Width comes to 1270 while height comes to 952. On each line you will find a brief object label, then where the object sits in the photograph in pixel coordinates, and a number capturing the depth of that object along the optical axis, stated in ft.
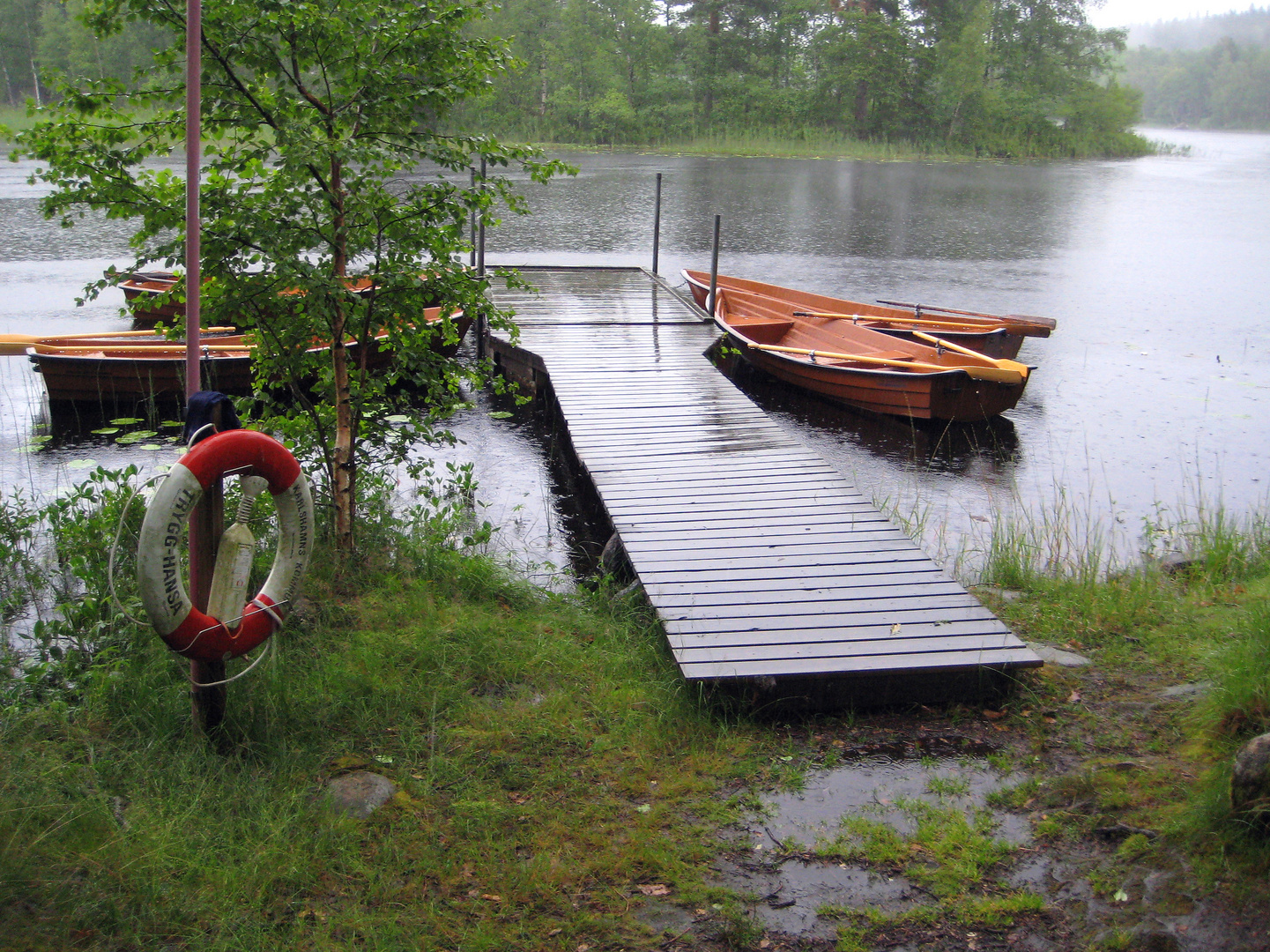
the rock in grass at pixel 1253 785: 9.25
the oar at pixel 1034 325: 38.58
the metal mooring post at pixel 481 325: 38.42
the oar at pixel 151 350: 30.50
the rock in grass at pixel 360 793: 10.52
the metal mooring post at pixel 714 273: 40.98
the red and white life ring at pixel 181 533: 9.74
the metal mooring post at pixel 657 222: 47.61
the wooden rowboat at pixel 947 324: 37.81
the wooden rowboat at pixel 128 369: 29.96
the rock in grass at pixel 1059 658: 14.46
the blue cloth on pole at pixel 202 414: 10.59
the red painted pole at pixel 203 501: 10.12
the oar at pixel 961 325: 38.27
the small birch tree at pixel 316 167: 13.35
